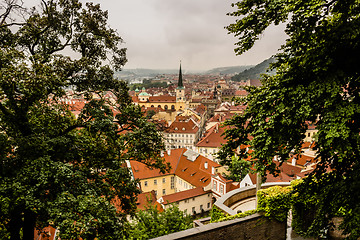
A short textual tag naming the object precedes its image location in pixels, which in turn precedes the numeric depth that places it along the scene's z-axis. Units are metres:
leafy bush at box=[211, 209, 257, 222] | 9.82
